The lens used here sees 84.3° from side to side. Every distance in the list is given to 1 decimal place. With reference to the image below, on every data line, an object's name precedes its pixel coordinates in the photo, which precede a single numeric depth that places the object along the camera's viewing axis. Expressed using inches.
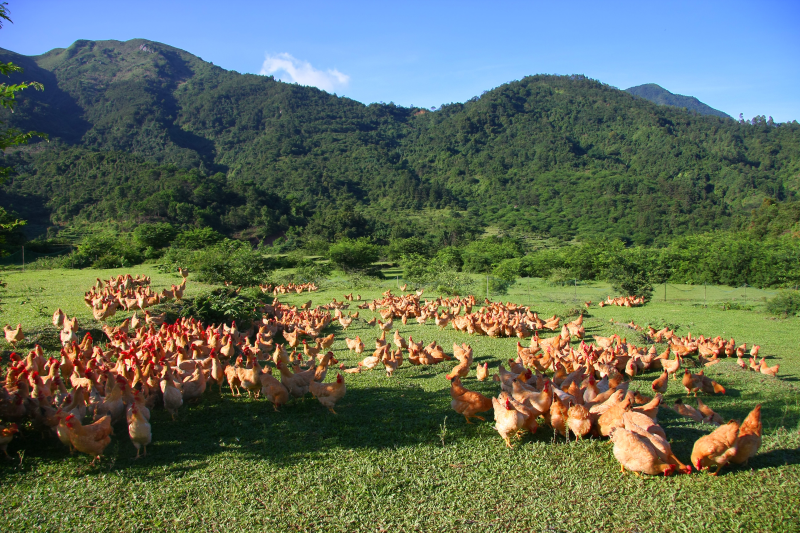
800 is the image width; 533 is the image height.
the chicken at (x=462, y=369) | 256.4
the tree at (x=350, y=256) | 1263.5
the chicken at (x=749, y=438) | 141.4
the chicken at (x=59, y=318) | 319.3
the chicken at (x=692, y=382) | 228.7
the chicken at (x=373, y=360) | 291.9
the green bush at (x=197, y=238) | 1254.3
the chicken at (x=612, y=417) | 161.2
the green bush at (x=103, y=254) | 923.4
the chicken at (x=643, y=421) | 148.1
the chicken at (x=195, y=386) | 204.4
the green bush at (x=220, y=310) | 408.5
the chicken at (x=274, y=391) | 210.8
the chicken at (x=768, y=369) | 271.1
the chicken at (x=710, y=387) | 233.8
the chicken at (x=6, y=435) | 149.6
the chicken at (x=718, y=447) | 142.1
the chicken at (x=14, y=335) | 274.7
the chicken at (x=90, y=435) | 148.5
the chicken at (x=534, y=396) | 174.7
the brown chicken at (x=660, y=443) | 144.3
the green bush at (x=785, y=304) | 558.6
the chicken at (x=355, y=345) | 347.9
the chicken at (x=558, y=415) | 169.8
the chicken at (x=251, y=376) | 219.0
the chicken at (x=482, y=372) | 265.1
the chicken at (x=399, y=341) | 344.5
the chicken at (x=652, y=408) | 159.8
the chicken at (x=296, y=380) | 221.9
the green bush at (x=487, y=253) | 1359.5
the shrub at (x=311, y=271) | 965.2
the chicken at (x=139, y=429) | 156.1
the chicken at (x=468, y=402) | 192.9
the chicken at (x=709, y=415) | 180.7
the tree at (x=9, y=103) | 183.3
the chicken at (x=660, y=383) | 213.5
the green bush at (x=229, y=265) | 718.5
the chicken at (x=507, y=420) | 166.9
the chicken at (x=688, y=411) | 181.5
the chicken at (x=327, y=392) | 210.4
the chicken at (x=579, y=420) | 165.6
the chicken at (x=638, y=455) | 143.3
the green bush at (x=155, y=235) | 1289.4
